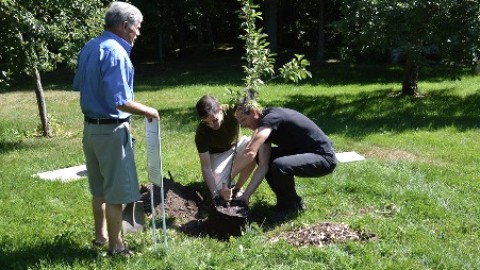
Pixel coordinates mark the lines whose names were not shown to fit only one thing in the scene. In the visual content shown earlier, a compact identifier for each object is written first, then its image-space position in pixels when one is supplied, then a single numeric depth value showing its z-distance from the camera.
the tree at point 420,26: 10.37
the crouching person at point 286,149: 4.91
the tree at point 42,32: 8.19
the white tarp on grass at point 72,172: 6.70
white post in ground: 3.92
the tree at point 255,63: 4.77
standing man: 3.79
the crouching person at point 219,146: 5.11
